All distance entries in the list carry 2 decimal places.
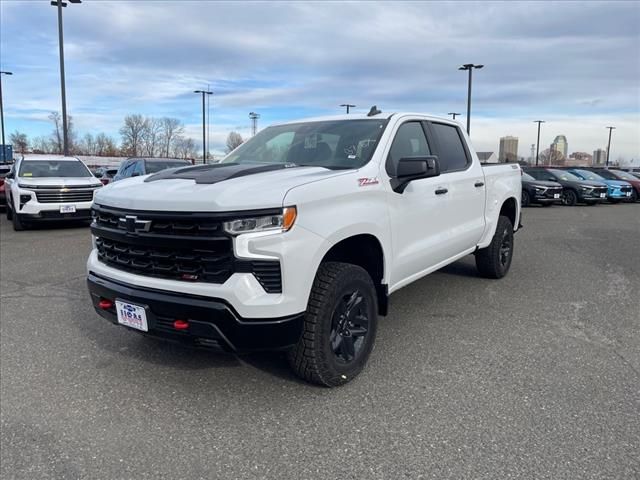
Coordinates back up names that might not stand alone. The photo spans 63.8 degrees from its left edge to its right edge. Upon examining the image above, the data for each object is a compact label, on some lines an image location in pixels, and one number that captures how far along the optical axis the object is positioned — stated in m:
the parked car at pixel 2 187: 15.48
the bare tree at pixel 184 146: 80.06
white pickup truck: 2.82
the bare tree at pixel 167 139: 79.75
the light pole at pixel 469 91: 30.22
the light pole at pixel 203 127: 42.50
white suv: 10.84
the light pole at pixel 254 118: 54.57
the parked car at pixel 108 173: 19.33
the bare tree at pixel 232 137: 62.07
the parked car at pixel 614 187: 21.47
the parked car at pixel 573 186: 19.88
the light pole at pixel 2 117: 34.09
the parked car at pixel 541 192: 19.06
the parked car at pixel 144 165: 12.20
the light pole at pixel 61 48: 18.52
